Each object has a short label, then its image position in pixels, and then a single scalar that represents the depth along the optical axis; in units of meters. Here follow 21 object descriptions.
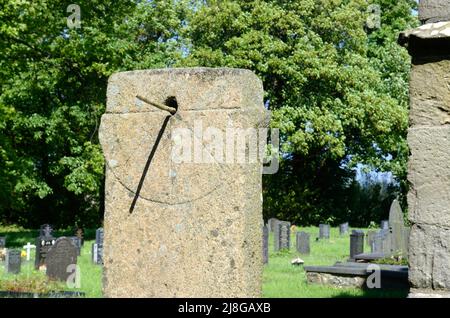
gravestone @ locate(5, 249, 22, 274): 12.64
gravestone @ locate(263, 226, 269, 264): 13.52
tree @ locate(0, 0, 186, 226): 17.72
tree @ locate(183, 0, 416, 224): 22.98
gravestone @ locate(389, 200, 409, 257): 15.15
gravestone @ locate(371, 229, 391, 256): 16.55
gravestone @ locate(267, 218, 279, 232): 20.99
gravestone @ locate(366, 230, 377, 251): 16.83
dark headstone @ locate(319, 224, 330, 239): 22.06
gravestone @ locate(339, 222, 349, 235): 24.20
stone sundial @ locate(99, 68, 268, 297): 4.71
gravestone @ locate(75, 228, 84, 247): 19.08
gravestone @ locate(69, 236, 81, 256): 14.78
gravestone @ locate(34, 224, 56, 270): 13.48
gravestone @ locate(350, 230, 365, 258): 14.57
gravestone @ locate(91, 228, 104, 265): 13.70
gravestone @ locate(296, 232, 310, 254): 16.38
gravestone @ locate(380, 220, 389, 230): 24.10
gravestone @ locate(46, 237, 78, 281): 11.04
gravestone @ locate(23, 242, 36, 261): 15.11
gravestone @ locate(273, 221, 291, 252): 17.48
